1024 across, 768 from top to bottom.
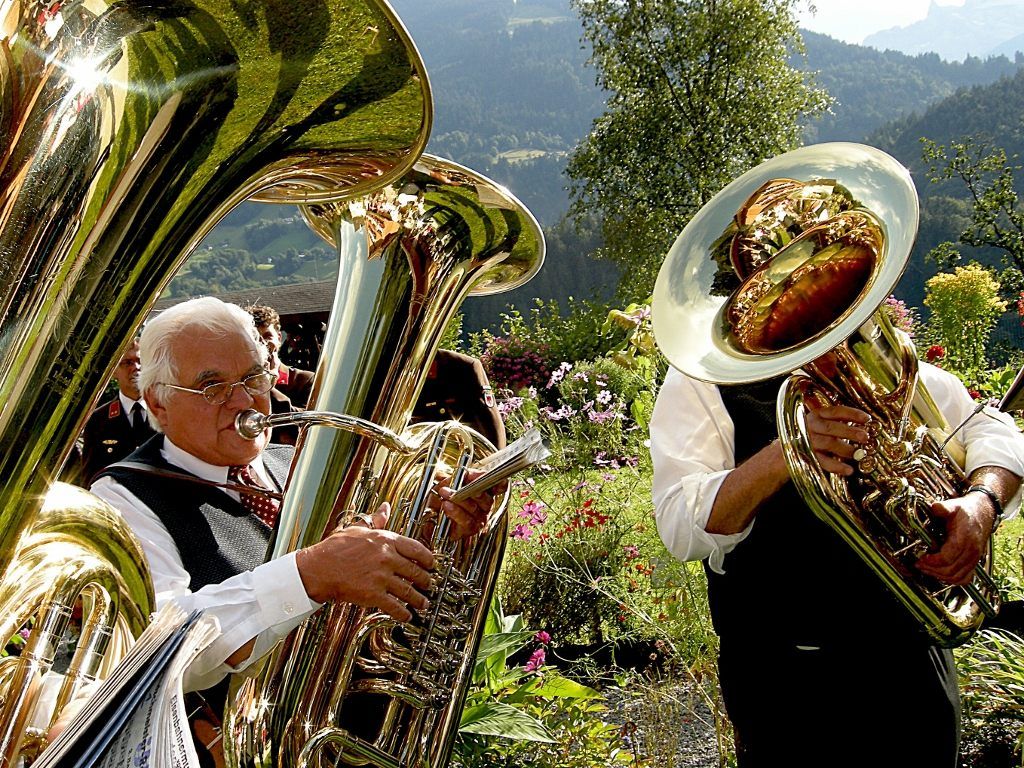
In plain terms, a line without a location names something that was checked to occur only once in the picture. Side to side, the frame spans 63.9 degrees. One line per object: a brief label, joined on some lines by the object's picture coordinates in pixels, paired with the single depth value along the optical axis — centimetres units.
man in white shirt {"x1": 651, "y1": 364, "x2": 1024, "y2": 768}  182
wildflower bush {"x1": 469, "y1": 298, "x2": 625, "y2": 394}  1348
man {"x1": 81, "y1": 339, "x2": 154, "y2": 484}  342
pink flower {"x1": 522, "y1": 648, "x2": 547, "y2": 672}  333
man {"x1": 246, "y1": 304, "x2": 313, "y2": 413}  351
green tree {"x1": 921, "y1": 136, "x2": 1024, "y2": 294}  1501
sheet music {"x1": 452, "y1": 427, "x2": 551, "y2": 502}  159
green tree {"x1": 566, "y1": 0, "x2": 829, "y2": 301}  2323
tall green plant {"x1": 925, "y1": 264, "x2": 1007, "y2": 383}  919
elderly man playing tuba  158
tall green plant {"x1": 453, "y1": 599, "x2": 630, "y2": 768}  281
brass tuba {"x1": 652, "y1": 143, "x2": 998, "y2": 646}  175
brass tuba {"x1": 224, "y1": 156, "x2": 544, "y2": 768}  168
